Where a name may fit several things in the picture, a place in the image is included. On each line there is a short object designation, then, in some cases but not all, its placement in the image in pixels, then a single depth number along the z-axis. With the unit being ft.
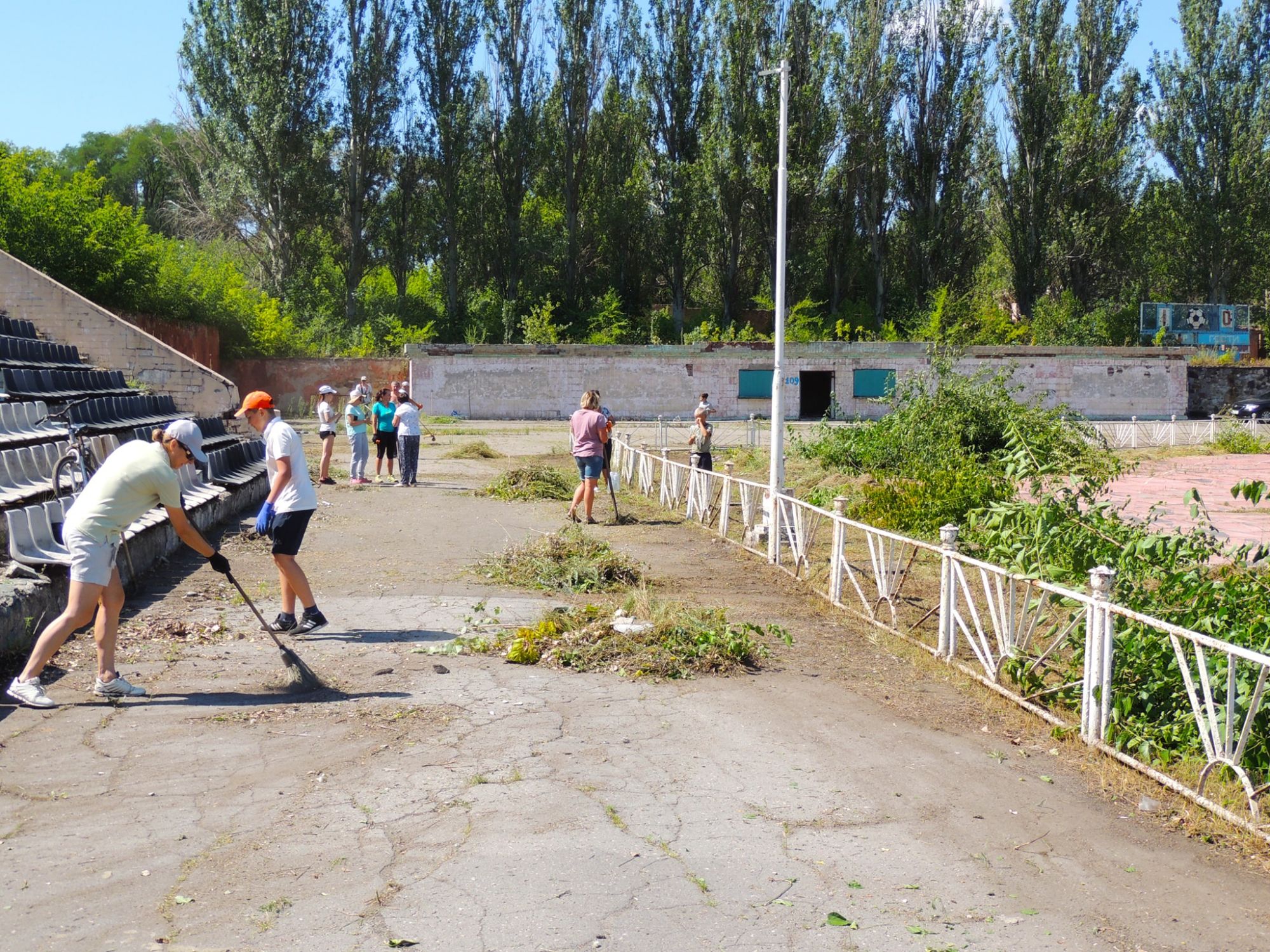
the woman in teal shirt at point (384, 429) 56.75
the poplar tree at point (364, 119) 134.82
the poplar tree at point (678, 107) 140.57
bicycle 29.27
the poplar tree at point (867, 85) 139.13
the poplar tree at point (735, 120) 135.74
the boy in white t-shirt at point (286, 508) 24.27
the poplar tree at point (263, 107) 129.80
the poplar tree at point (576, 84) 139.33
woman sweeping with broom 18.61
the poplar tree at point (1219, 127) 142.41
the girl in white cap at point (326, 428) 52.44
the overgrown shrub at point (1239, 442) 90.02
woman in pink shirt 42.38
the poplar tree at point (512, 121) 140.15
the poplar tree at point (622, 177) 143.43
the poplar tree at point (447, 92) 137.08
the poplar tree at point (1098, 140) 138.62
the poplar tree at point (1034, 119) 138.31
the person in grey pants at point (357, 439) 54.29
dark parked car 128.47
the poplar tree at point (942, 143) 140.97
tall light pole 38.04
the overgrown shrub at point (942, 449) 41.34
